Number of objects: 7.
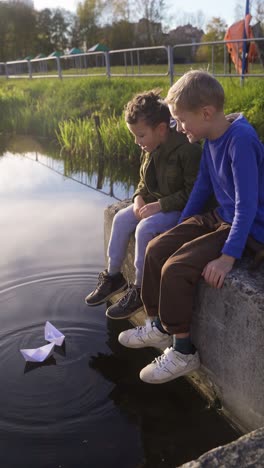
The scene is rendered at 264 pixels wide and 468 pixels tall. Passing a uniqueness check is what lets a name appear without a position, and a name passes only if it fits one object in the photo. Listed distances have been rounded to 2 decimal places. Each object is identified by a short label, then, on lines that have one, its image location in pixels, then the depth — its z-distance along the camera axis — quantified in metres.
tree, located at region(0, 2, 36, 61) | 48.41
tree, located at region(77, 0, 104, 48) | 48.69
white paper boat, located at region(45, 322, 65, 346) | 2.56
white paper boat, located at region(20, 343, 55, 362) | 2.45
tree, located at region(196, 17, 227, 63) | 36.81
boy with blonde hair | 1.91
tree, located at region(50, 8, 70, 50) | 51.69
